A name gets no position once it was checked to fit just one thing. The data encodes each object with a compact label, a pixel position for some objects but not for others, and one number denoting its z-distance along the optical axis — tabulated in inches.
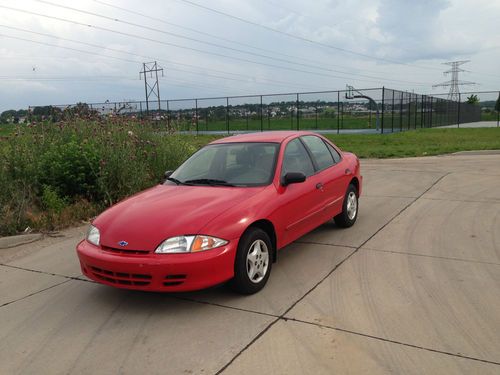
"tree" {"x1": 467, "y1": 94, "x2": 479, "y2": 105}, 2499.3
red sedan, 147.7
